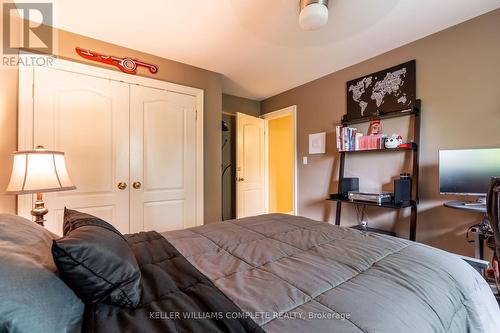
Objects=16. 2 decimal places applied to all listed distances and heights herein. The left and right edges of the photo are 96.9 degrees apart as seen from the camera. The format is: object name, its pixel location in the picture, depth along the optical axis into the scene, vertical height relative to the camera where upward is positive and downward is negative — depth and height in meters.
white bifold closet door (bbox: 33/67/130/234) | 2.00 +0.29
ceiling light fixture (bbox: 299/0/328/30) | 1.58 +1.11
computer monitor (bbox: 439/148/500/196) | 1.74 -0.03
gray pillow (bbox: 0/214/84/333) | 0.49 -0.31
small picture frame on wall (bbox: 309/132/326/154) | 3.14 +0.34
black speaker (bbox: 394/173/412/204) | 2.17 -0.23
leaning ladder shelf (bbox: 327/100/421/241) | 2.14 +0.00
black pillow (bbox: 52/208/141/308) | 0.60 -0.30
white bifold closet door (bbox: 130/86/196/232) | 2.43 +0.08
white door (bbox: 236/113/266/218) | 3.73 +0.01
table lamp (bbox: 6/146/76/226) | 1.41 -0.05
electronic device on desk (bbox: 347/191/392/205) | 2.26 -0.32
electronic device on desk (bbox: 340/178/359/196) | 2.71 -0.23
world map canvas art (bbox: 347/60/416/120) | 2.32 +0.85
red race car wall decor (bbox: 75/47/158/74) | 2.18 +1.11
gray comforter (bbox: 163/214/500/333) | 0.63 -0.42
